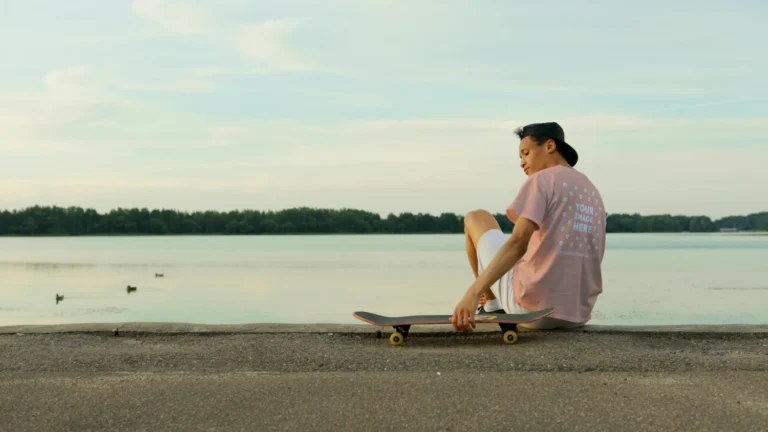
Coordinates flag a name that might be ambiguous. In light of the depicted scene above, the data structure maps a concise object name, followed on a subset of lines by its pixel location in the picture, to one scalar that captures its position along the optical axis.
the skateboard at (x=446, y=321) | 5.57
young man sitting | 5.40
